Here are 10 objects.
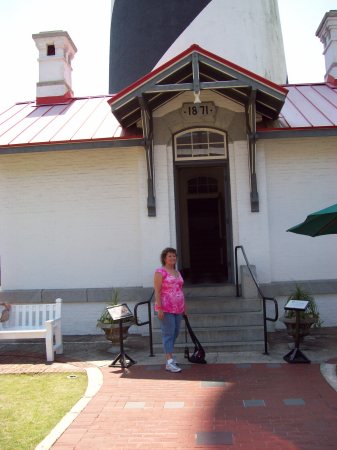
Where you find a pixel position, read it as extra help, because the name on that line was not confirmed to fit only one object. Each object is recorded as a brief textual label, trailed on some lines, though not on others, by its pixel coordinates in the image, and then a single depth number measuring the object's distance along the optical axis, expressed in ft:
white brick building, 30.25
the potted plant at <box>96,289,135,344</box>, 25.49
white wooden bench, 24.40
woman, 21.09
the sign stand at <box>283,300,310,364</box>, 22.08
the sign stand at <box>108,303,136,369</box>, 22.44
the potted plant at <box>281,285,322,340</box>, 25.04
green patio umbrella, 19.15
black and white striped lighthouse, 43.80
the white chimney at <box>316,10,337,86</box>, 39.40
